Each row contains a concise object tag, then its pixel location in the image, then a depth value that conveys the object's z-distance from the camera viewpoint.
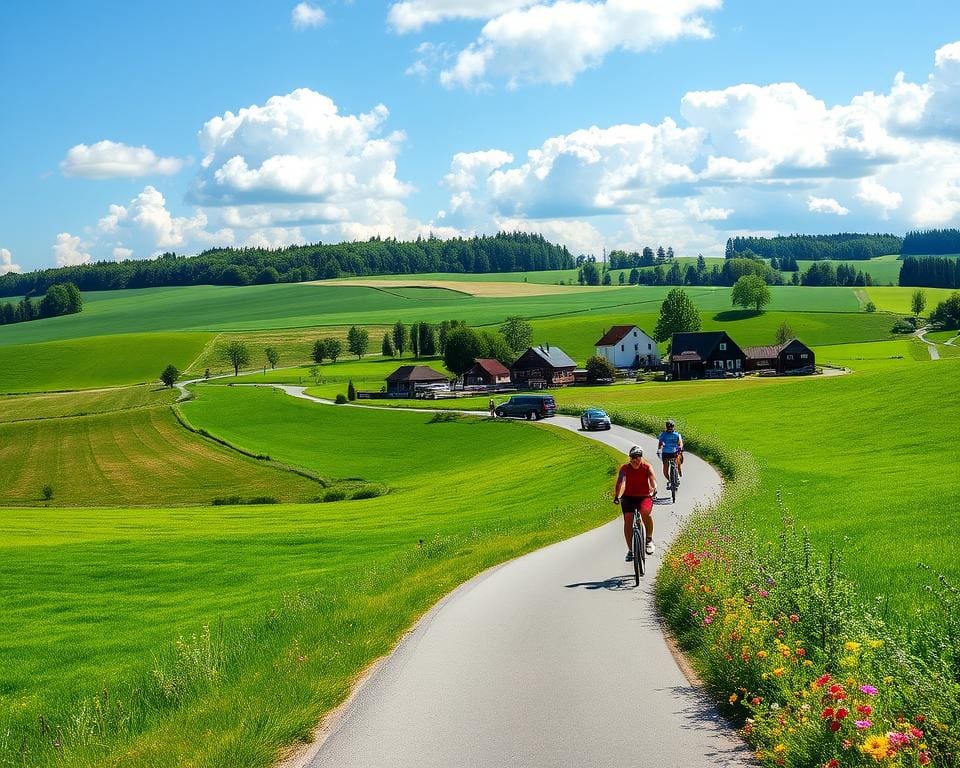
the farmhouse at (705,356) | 129.88
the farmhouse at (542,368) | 119.69
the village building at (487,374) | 122.38
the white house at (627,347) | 145.12
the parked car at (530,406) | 68.69
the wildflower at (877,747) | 6.30
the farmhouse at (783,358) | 125.25
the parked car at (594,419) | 56.06
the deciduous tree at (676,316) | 158.75
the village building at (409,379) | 113.38
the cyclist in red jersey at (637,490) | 17.20
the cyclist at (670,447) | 28.75
